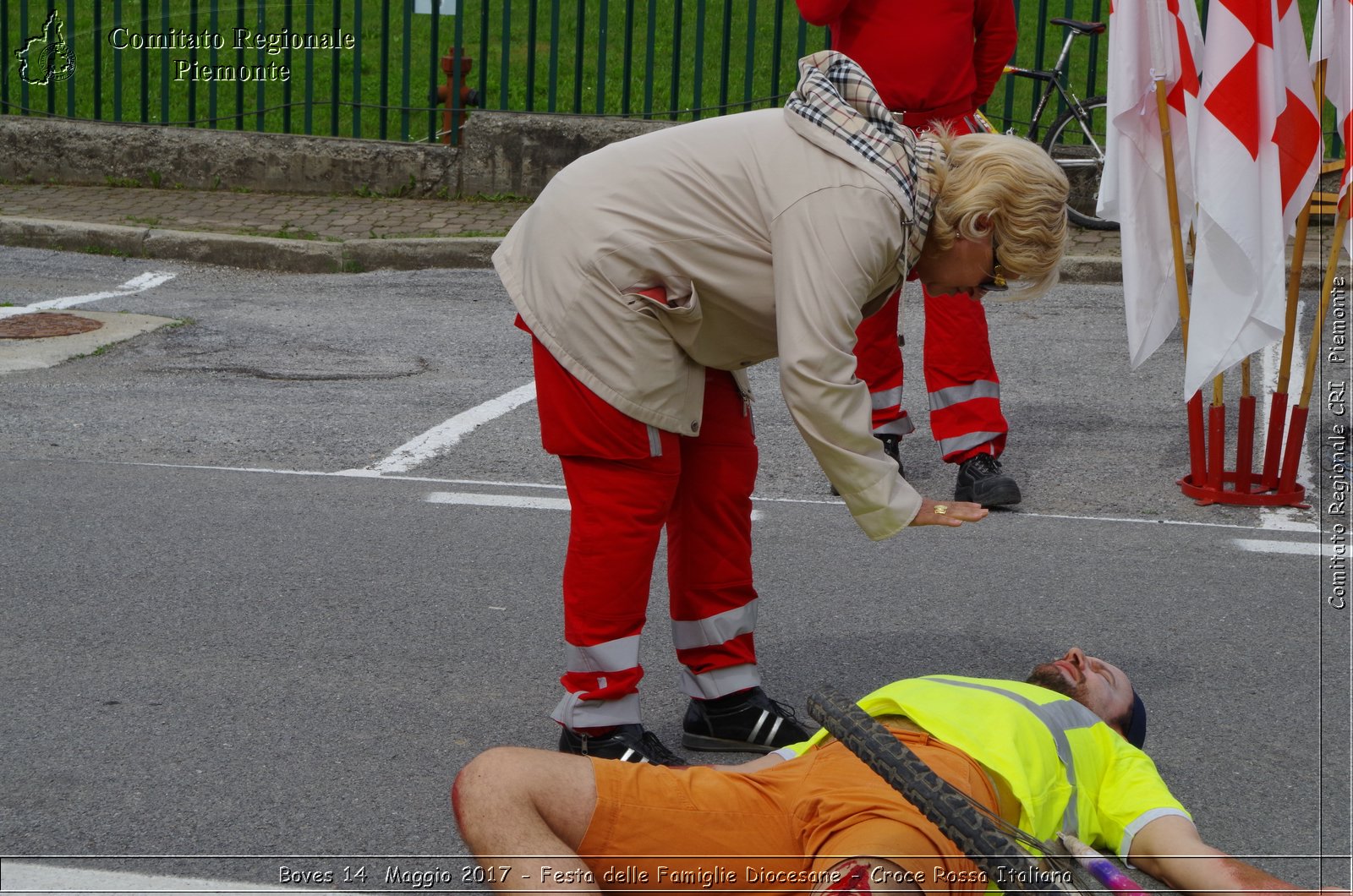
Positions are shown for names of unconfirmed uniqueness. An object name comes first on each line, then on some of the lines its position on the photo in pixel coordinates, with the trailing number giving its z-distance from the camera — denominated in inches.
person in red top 211.8
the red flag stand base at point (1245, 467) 212.1
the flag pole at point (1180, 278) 203.8
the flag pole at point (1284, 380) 206.7
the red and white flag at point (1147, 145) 202.8
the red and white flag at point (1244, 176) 191.9
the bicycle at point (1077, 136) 422.8
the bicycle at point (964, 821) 91.0
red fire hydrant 452.4
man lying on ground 98.9
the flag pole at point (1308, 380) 200.7
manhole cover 302.5
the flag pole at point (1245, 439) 212.2
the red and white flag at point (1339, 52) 194.1
